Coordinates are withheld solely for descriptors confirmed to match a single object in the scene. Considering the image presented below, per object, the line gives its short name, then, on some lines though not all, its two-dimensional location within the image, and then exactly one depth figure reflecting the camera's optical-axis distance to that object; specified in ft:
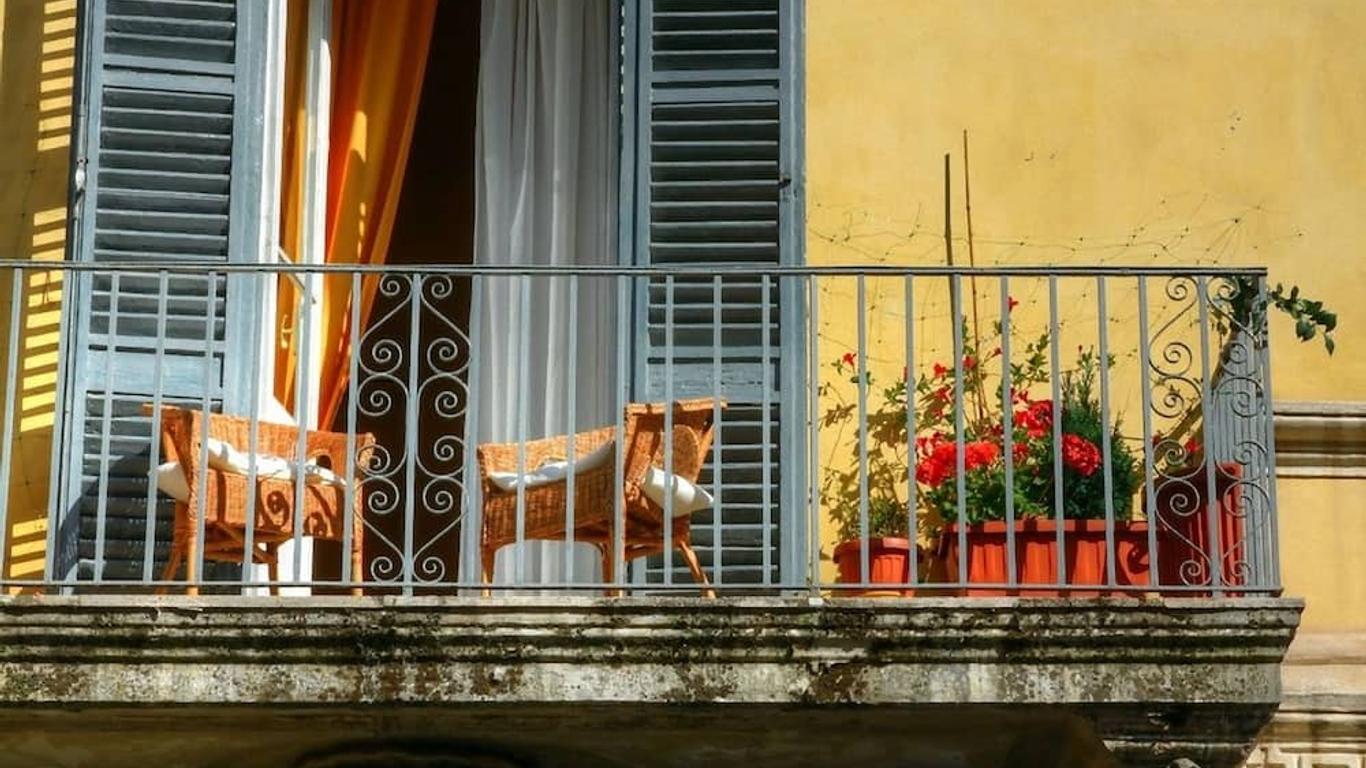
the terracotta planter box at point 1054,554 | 50.59
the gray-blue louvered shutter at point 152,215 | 52.31
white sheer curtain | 56.81
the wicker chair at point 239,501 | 49.62
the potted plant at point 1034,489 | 50.68
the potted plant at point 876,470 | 54.78
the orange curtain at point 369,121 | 58.89
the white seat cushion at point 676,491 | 49.40
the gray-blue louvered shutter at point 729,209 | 52.80
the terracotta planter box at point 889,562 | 52.09
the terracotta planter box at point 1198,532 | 49.75
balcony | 46.76
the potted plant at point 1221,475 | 48.92
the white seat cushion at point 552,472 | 49.75
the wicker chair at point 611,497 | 49.75
